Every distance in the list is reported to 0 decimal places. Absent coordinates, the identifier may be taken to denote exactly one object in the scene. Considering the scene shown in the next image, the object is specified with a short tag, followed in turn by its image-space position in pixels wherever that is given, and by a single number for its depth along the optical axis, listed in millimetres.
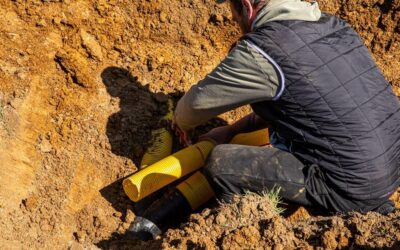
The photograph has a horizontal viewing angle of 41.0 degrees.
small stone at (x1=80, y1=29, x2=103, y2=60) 3910
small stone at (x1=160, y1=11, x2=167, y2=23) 4105
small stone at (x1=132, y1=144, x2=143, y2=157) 3631
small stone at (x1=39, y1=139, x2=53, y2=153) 3547
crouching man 2625
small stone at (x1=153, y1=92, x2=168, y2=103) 3869
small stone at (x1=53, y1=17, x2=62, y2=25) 3885
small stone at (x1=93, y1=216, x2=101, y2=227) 3311
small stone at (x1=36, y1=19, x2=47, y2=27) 3863
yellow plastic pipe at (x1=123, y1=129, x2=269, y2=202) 3178
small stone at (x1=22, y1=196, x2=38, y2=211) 3344
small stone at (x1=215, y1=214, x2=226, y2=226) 2670
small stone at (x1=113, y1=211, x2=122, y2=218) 3391
